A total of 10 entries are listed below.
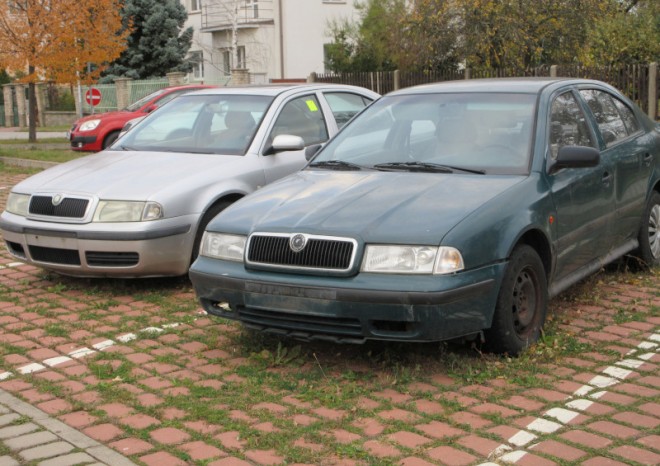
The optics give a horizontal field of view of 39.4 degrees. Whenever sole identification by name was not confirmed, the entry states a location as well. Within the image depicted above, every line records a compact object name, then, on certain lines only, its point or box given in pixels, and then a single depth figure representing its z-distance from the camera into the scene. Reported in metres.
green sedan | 5.05
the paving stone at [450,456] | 4.13
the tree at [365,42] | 36.78
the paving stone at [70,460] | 4.21
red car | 20.72
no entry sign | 25.45
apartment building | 45.00
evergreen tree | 41.00
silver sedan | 7.14
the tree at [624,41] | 22.53
